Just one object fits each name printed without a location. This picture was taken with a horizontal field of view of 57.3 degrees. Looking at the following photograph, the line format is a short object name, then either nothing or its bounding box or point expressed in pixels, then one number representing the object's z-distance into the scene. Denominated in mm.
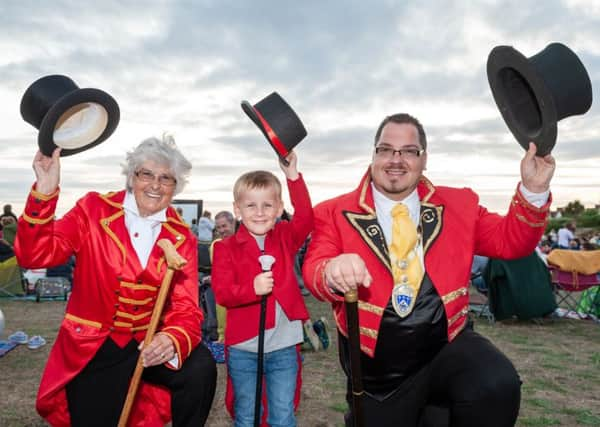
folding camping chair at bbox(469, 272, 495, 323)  9130
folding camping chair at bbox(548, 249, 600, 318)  8508
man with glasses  2742
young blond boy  3314
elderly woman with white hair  3121
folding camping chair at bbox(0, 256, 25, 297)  11352
